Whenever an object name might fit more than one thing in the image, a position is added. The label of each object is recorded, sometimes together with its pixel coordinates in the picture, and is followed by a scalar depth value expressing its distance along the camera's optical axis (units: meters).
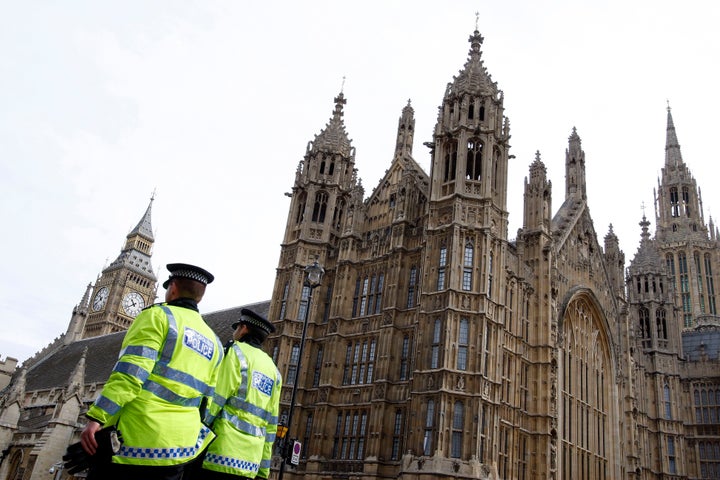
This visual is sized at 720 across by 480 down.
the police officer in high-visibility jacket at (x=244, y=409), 7.11
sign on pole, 18.86
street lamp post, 19.30
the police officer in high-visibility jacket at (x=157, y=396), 5.34
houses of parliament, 28.14
